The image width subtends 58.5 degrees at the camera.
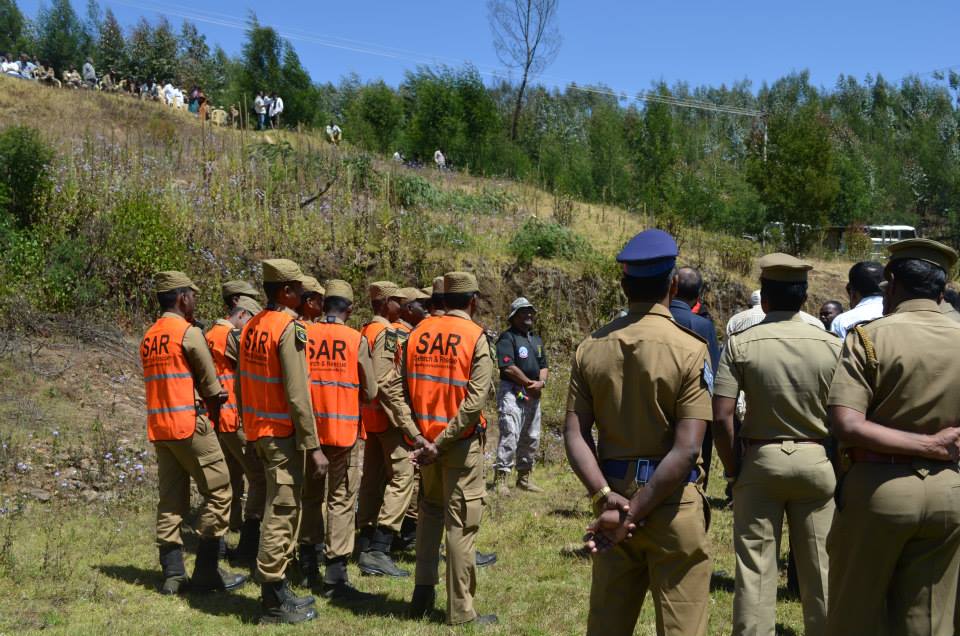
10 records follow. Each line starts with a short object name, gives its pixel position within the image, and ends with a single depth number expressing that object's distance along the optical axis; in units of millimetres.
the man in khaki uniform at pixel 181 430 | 6270
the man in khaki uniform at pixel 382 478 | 7102
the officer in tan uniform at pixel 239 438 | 7250
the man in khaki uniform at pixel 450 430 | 5547
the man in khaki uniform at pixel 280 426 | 5637
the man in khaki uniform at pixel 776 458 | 4398
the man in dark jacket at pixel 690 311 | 6023
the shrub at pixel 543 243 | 16641
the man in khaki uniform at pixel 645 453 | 3479
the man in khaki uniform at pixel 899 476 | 3588
